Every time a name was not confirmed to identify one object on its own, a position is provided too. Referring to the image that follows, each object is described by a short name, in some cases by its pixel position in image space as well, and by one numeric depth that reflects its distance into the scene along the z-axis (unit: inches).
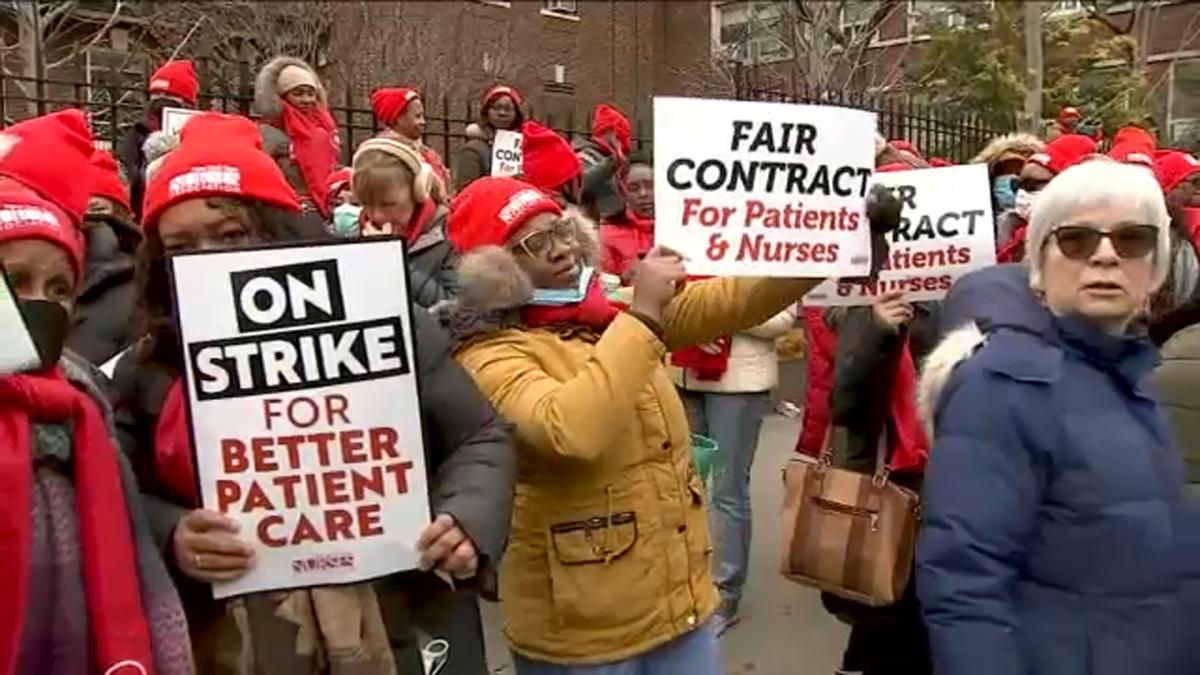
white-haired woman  95.4
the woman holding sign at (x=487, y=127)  319.3
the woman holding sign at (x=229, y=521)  93.4
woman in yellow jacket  111.7
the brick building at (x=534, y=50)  714.2
